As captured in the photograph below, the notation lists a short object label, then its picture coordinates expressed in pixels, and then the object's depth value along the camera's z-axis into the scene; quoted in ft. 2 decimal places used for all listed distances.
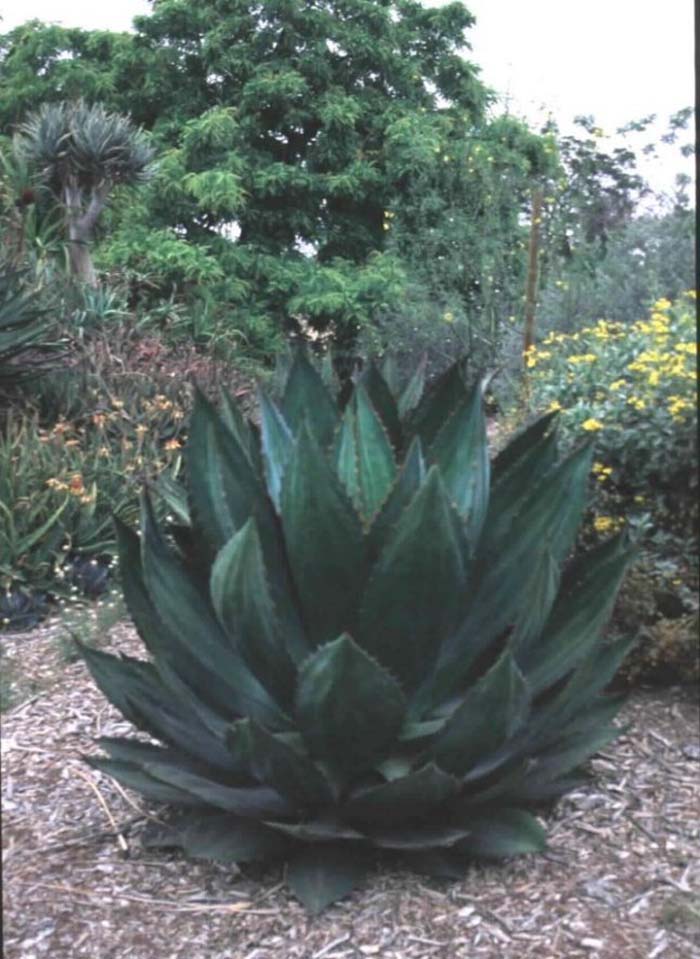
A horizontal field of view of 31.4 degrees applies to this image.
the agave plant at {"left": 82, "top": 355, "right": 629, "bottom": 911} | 7.19
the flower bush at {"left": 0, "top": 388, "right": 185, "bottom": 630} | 14.28
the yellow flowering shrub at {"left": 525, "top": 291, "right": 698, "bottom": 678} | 7.88
